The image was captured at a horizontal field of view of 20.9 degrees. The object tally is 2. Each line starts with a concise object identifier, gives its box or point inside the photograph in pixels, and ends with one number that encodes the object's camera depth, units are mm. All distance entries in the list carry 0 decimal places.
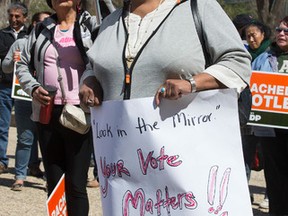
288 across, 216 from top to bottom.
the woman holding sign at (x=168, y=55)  3141
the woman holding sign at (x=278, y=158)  6707
